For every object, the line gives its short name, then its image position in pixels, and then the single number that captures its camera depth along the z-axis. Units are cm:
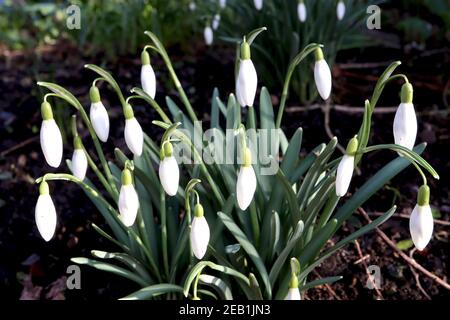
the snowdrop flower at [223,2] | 70
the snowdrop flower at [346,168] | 41
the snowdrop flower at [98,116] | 44
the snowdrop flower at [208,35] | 66
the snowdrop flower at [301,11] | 60
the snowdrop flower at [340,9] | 64
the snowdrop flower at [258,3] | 60
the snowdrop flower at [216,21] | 72
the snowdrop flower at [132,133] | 44
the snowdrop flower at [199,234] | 42
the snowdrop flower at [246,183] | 41
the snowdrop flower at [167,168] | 42
